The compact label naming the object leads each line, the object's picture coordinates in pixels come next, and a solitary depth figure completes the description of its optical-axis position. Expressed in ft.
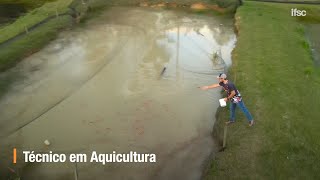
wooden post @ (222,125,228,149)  40.90
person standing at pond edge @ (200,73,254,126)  42.65
